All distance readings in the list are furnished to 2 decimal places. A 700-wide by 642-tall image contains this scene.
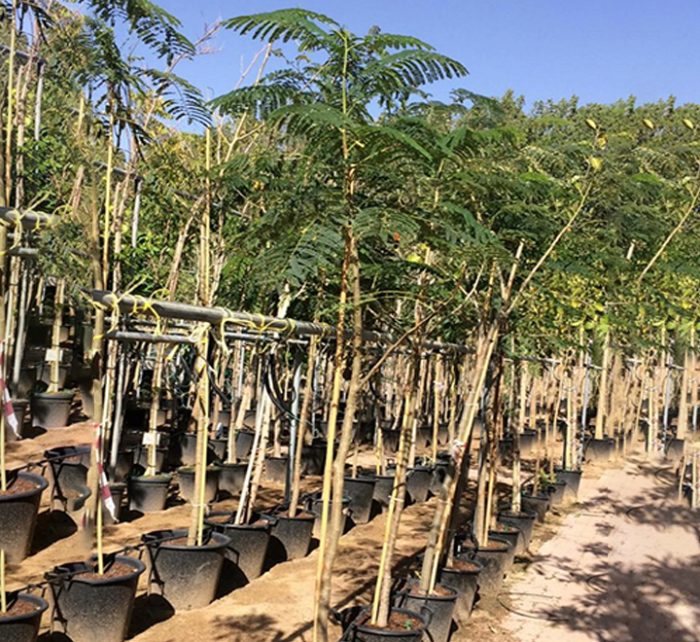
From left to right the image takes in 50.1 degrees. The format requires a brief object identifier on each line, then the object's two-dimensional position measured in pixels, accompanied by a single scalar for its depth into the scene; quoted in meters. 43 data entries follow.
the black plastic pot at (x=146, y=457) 8.35
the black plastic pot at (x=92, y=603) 4.30
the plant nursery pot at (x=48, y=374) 10.05
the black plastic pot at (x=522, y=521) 7.19
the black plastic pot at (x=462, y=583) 5.39
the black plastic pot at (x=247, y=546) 5.77
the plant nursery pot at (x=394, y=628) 4.10
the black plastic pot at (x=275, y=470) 9.33
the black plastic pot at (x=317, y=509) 6.96
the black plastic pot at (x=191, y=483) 7.94
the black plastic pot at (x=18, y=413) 8.15
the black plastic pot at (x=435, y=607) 4.76
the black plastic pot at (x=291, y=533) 6.38
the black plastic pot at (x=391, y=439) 11.91
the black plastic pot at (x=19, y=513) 5.17
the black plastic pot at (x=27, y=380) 9.25
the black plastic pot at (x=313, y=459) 9.88
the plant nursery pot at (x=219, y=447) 9.35
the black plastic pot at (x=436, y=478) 9.62
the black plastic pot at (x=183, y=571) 5.05
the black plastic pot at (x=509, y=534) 6.63
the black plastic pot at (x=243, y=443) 10.16
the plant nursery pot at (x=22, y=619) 3.71
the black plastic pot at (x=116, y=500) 6.86
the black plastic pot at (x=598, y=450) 13.70
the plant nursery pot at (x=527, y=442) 13.84
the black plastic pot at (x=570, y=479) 10.17
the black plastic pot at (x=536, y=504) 8.46
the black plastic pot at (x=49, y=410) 9.11
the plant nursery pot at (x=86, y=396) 10.20
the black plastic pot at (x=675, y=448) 14.54
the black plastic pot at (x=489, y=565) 5.93
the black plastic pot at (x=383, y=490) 8.44
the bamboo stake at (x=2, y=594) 3.66
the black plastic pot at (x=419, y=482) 9.08
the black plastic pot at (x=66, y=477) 6.68
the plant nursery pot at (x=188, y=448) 9.09
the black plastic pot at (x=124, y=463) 7.98
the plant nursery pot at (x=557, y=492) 9.37
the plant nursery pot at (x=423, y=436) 13.13
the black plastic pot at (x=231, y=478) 8.27
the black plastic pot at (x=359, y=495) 7.89
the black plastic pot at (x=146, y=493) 7.34
